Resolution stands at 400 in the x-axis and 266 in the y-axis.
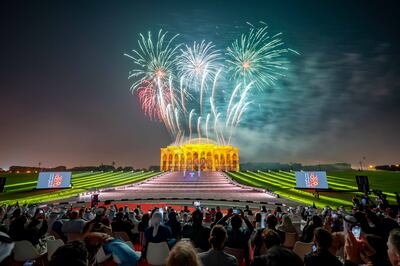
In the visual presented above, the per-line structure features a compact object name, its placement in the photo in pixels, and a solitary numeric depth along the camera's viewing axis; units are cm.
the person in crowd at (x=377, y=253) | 301
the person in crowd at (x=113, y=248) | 345
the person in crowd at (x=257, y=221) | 909
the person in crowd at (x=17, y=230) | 564
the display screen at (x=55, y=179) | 2797
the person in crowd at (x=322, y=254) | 304
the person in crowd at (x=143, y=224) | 831
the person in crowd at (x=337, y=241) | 434
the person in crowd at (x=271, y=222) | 598
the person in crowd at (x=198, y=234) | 549
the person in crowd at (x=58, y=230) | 780
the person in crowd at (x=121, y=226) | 807
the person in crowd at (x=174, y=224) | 796
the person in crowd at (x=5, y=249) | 278
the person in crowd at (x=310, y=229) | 631
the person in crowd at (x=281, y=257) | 181
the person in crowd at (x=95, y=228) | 502
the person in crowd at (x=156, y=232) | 519
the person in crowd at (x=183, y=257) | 198
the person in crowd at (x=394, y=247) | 254
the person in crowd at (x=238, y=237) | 534
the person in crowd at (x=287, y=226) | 745
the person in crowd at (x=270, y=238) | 386
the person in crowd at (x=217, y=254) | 353
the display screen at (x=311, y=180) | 2781
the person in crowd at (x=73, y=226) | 736
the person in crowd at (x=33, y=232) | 571
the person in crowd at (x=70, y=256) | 203
